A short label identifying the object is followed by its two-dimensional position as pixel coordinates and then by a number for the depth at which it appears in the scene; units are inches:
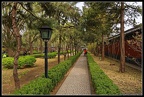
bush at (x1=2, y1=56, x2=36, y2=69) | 347.2
